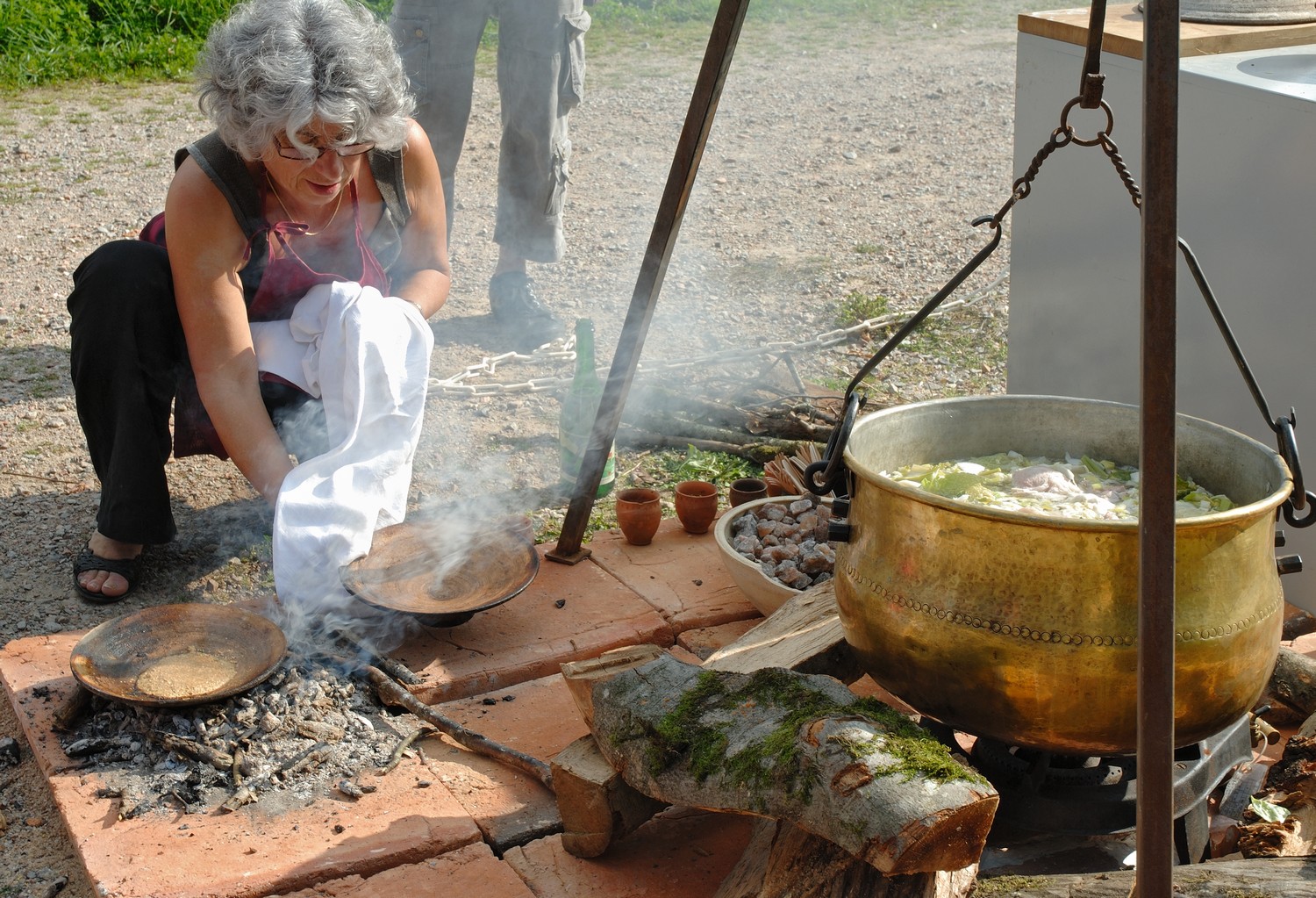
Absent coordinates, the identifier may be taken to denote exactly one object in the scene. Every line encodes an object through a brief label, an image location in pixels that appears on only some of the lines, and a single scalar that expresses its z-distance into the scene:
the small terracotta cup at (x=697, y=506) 3.61
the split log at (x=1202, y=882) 1.85
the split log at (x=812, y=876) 1.83
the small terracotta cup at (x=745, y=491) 3.69
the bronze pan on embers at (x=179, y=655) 2.59
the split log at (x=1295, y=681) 2.67
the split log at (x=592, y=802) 2.22
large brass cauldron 1.89
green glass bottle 3.98
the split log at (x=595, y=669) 2.32
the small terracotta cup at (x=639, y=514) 3.52
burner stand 2.17
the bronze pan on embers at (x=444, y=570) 2.96
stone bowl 3.01
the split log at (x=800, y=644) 2.51
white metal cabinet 3.18
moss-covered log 1.74
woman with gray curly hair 2.91
